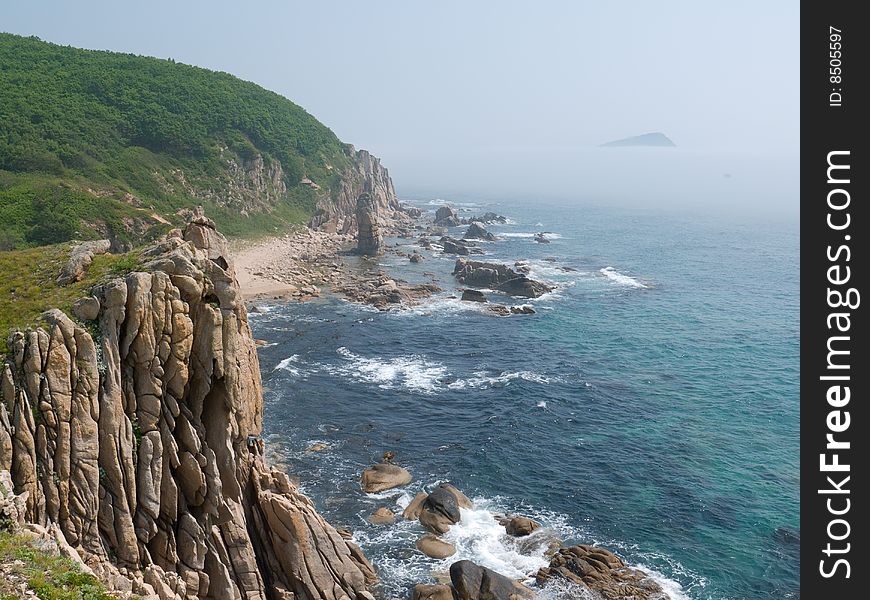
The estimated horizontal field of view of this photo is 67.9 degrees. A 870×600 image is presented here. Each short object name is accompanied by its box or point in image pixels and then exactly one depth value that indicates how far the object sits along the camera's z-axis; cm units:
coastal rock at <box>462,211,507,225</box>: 18550
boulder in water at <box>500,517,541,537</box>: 4012
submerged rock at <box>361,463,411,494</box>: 4478
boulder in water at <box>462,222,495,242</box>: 15462
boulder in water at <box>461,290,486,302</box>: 9662
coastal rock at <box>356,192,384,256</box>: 12938
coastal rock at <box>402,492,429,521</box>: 4175
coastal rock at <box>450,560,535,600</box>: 3397
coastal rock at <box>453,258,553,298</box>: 9994
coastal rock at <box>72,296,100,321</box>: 2589
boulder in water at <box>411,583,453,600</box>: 3406
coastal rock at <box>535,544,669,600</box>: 3516
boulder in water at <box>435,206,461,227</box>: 17738
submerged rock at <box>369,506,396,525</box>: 4116
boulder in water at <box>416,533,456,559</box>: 3831
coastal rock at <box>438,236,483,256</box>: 13562
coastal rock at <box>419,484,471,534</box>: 4059
